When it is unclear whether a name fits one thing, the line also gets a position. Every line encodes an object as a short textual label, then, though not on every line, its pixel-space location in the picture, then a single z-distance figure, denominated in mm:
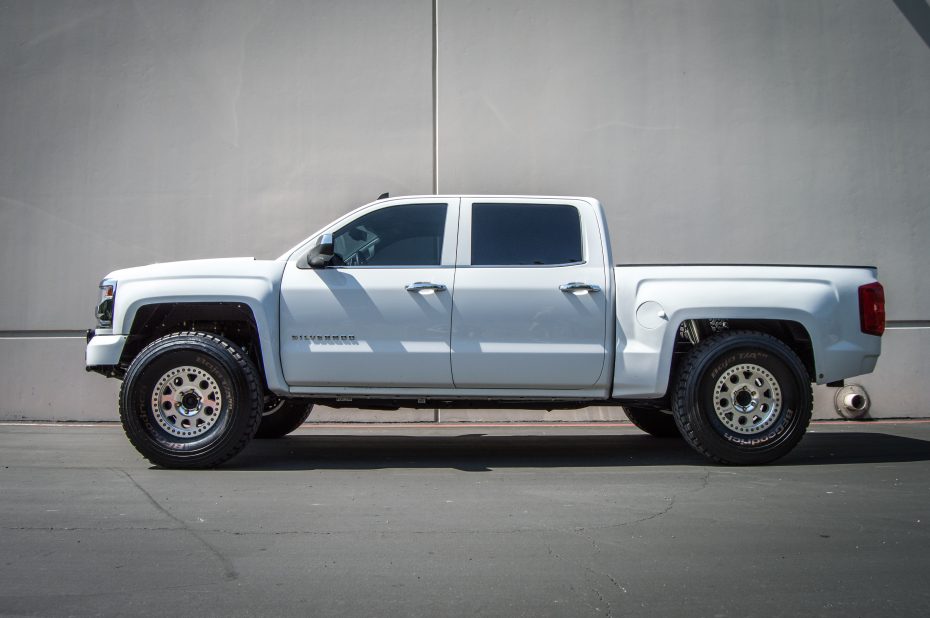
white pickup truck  6445
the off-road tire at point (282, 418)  8133
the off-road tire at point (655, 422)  8266
